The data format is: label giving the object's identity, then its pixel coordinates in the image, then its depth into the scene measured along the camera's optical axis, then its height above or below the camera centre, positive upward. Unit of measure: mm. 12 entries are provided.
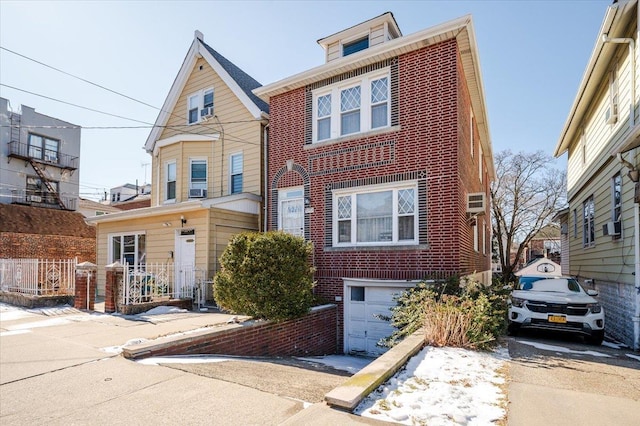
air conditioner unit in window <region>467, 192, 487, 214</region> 10766 +895
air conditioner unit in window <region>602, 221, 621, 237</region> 9330 +181
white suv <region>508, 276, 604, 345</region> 8156 -1630
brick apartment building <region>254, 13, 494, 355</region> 9672 +1933
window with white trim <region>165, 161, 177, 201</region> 16094 +2197
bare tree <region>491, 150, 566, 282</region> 26359 +2674
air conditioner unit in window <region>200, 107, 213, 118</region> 15680 +4950
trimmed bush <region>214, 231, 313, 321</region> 8242 -959
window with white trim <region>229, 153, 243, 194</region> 15016 +2366
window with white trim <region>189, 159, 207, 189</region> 15656 +2427
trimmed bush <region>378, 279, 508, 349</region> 6422 -1435
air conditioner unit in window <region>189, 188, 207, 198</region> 15281 +1609
